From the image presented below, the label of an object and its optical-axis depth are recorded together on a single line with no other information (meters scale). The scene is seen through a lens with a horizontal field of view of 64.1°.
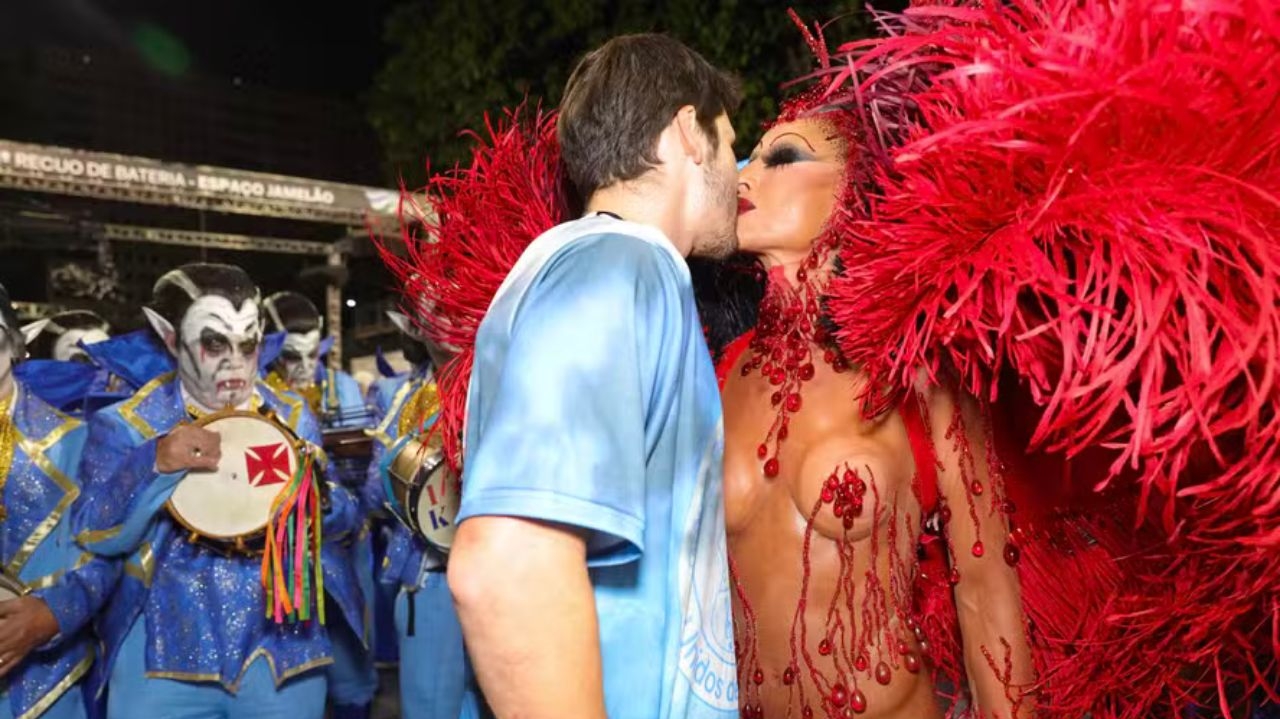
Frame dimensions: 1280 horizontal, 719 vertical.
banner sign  11.02
